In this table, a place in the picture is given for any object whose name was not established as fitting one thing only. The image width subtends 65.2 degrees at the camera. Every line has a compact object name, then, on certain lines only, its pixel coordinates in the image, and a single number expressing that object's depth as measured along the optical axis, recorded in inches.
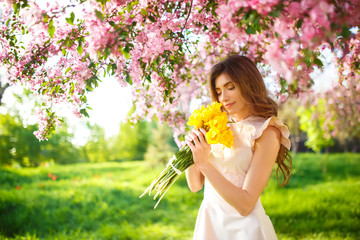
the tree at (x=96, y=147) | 881.5
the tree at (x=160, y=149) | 452.6
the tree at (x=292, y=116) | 488.0
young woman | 67.4
